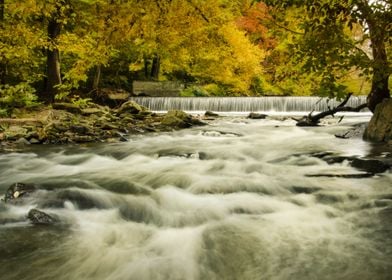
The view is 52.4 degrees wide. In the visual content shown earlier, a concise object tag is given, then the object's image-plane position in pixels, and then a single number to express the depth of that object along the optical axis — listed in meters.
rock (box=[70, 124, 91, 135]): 11.84
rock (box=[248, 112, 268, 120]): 17.69
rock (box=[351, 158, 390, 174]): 6.71
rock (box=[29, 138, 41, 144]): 10.67
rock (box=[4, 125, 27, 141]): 10.82
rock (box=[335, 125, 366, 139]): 11.18
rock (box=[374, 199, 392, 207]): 5.23
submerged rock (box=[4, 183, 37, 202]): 5.24
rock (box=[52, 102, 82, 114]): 15.14
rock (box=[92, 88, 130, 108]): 20.23
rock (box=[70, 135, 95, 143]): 10.95
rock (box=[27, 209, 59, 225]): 4.61
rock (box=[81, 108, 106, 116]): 14.90
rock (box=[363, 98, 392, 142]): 9.45
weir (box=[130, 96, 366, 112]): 20.88
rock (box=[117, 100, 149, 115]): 16.63
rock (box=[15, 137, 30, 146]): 10.52
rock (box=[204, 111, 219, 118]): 18.89
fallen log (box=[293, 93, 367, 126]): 10.82
